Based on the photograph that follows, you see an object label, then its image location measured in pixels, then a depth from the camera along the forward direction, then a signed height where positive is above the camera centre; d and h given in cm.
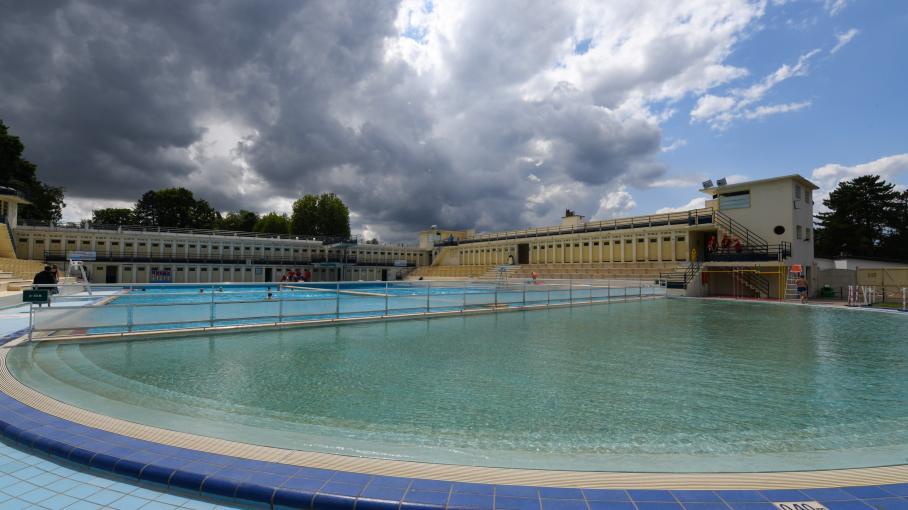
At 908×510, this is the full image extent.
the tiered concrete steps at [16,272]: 1891 -31
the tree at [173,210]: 6862 +942
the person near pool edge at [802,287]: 2345 -94
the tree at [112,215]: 7294 +881
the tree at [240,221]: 7750 +864
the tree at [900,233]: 4472 +395
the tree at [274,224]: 7294 +742
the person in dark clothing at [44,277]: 1415 -34
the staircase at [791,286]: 2552 -99
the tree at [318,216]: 6988 +840
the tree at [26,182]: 4138 +957
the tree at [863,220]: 4494 +538
